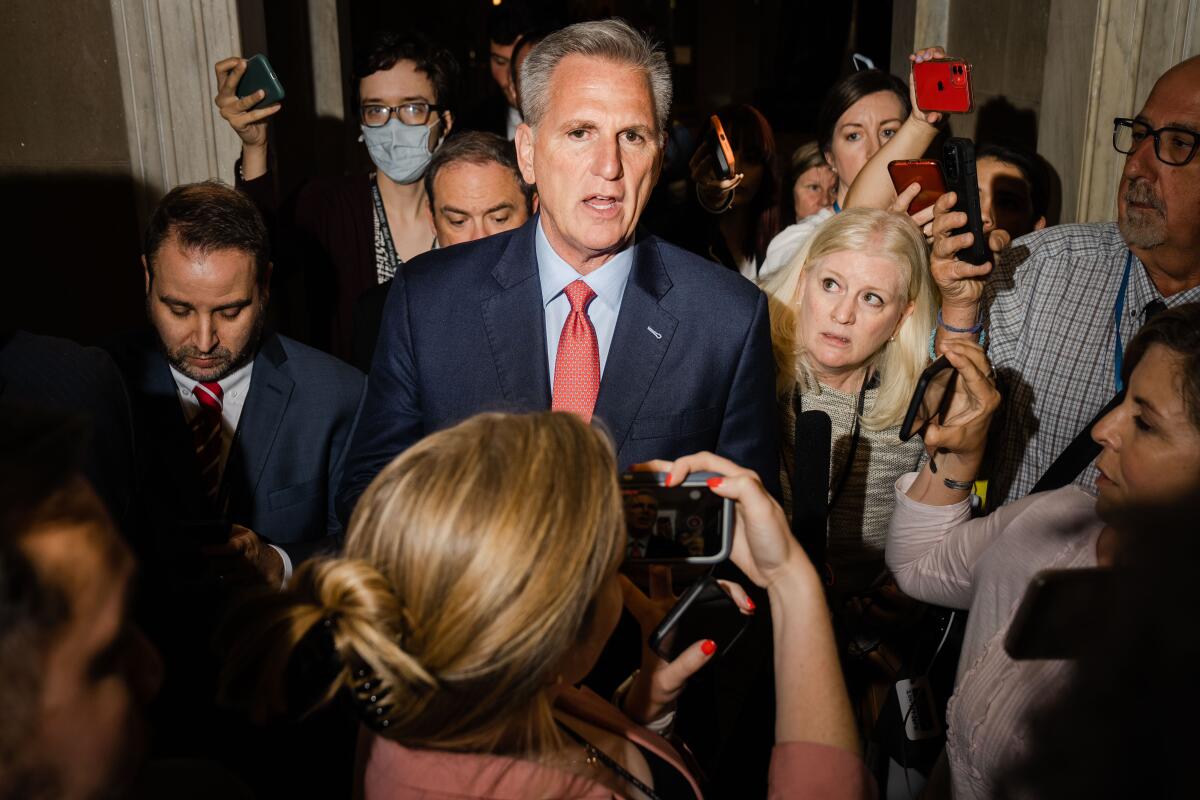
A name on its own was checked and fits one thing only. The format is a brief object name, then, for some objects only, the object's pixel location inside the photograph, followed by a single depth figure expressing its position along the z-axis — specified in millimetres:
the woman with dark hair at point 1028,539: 1365
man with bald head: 2199
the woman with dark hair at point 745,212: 3723
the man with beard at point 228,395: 2201
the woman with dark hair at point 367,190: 3137
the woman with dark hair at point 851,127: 2932
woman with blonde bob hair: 2348
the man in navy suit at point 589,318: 1843
